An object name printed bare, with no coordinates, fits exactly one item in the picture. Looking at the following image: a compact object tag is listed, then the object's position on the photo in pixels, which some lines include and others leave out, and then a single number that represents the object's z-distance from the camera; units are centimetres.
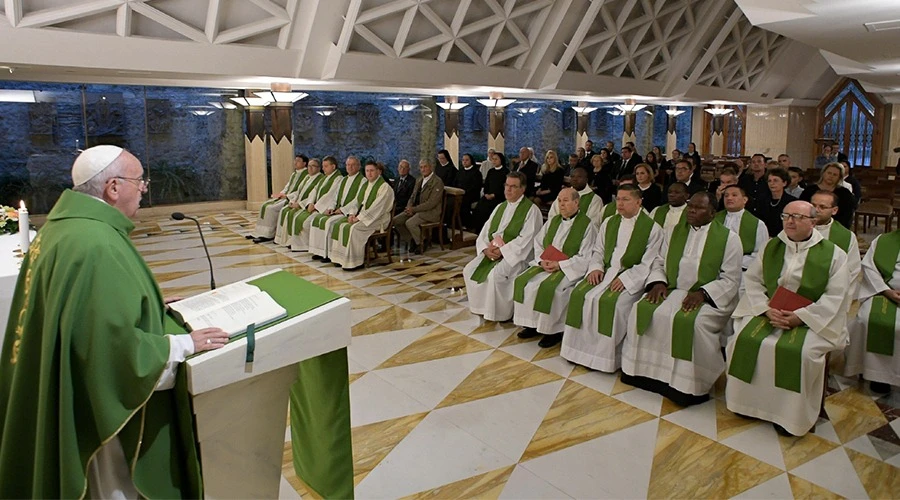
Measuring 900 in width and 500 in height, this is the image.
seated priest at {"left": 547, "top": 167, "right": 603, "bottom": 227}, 703
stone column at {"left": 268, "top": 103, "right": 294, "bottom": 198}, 1382
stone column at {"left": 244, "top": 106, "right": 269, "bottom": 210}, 1442
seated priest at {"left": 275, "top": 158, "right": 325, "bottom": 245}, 1045
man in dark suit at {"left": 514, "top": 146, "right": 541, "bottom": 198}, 1166
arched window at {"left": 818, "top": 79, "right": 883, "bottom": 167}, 1953
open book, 236
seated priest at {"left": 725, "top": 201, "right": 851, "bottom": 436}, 403
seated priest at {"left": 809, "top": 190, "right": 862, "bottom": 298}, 463
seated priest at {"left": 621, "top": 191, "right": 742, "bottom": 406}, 459
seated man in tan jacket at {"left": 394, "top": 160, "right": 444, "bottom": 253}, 980
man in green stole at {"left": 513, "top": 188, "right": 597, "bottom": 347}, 569
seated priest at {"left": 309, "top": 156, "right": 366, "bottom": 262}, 941
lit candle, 445
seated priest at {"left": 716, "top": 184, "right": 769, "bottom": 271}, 556
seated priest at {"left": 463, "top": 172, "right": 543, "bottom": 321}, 631
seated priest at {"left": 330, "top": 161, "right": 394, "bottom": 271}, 891
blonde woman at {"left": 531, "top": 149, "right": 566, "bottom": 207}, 1123
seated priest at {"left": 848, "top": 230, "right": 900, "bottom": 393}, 463
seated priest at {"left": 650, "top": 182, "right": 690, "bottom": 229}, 573
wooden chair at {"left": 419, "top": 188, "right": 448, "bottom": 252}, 979
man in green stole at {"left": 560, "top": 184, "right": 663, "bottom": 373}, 511
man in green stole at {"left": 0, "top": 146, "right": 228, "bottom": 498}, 209
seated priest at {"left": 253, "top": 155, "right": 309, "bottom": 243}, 1109
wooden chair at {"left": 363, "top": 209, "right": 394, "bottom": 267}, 922
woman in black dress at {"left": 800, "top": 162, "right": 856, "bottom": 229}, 686
